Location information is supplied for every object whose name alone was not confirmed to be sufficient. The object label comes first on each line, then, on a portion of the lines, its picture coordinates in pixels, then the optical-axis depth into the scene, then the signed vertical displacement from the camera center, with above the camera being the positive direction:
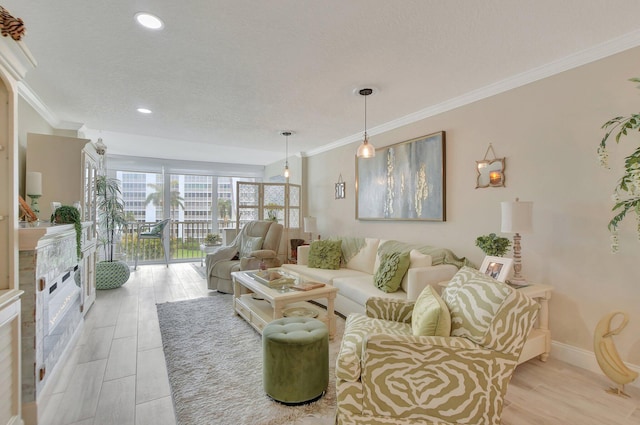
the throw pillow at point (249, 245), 4.73 -0.53
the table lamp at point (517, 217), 2.38 -0.05
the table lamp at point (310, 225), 5.29 -0.23
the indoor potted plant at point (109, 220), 4.82 -0.14
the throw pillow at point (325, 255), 4.14 -0.60
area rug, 1.80 -1.21
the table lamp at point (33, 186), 2.67 +0.23
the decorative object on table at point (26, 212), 2.16 +0.00
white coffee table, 2.68 -0.97
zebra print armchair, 1.44 -0.78
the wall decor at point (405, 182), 3.48 +0.40
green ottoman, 1.87 -0.98
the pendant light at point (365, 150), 3.16 +0.66
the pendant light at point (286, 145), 4.75 +1.25
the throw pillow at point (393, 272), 3.05 -0.63
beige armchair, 4.40 -0.64
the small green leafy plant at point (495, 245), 2.61 -0.29
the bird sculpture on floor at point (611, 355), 1.99 -0.98
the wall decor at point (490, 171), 2.89 +0.40
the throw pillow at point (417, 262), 3.05 -0.51
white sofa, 2.76 -0.73
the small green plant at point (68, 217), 2.55 -0.04
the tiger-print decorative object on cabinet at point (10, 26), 1.40 +0.89
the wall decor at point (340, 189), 5.14 +0.40
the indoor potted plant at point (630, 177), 1.73 +0.20
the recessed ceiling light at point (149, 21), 1.88 +1.24
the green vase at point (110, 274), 4.65 -0.98
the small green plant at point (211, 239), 6.71 -0.61
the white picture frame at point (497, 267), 2.41 -0.46
